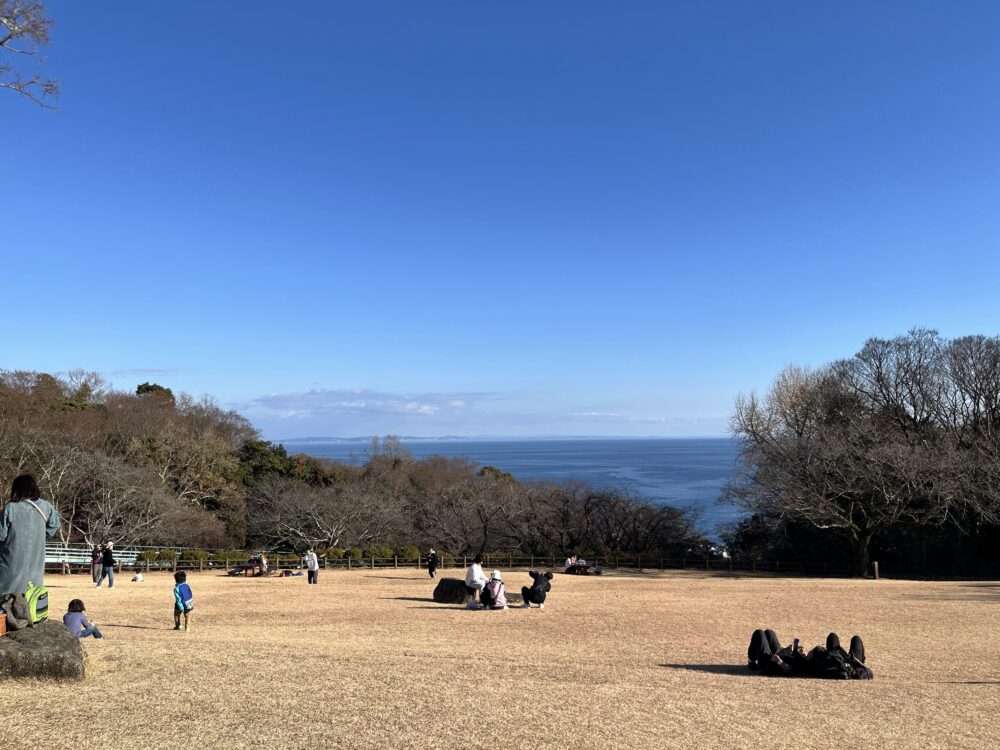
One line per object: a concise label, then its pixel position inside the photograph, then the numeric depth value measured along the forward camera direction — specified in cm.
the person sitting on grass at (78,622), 1013
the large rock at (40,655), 732
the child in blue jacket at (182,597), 1298
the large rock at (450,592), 1795
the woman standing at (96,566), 2223
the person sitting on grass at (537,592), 1702
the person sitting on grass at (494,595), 1688
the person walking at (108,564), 2097
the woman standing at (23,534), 787
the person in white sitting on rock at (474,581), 1760
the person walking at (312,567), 2252
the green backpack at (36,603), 784
